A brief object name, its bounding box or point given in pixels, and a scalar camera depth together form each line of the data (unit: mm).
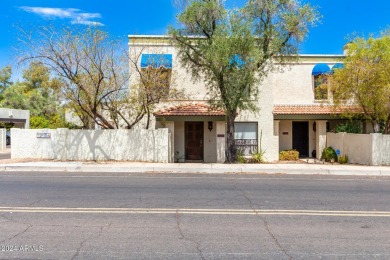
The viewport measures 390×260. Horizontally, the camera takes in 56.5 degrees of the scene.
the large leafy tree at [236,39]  16297
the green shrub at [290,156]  22062
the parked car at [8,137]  35562
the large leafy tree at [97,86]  16812
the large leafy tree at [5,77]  51609
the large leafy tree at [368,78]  17031
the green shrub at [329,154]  20969
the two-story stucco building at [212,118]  20469
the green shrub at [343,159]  19862
